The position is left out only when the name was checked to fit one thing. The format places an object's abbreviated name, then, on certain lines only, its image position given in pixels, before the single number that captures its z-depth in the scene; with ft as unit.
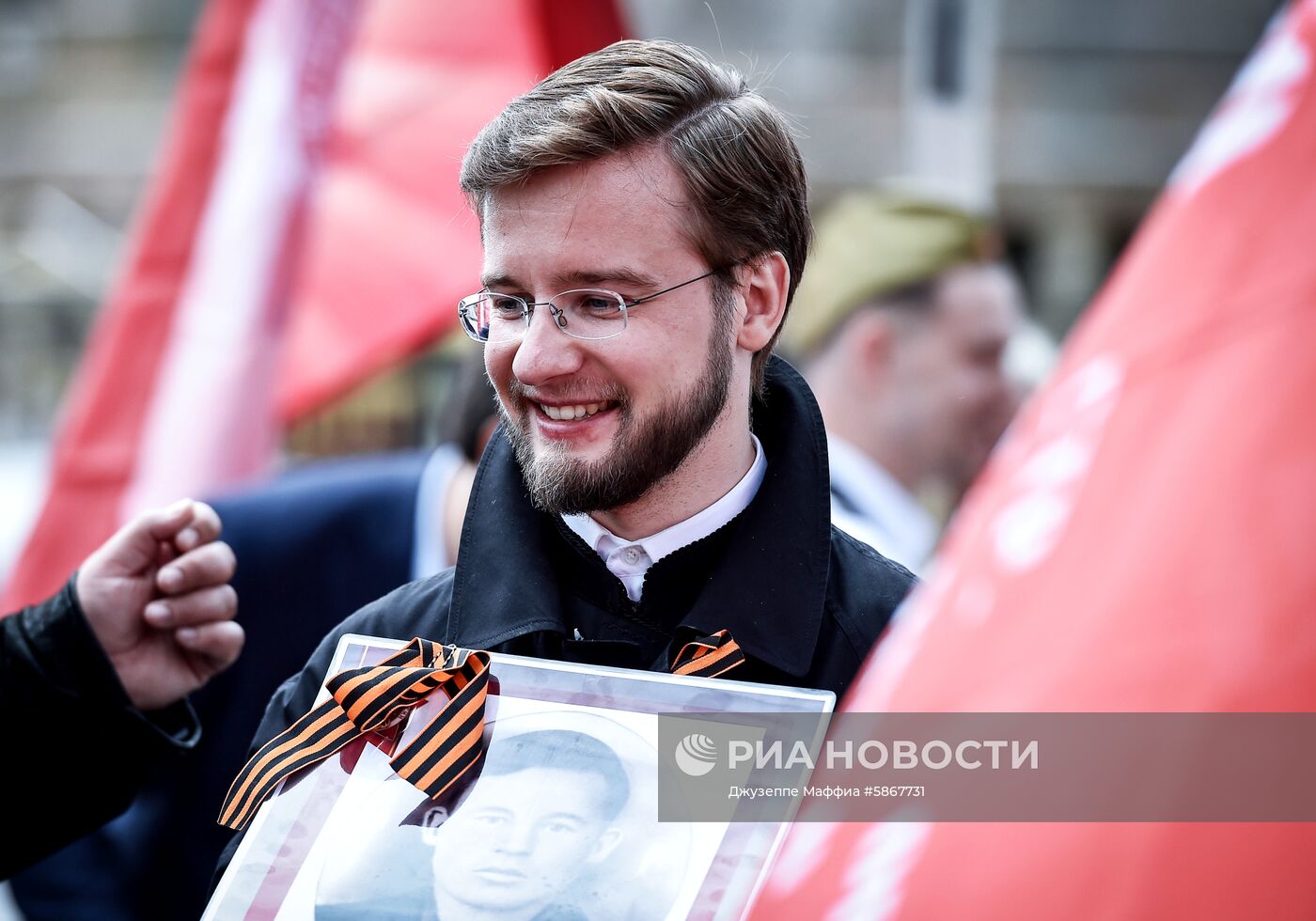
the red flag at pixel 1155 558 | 12.49
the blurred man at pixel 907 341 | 17.76
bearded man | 13.20
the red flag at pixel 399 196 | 22.20
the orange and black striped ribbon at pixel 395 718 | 13.06
